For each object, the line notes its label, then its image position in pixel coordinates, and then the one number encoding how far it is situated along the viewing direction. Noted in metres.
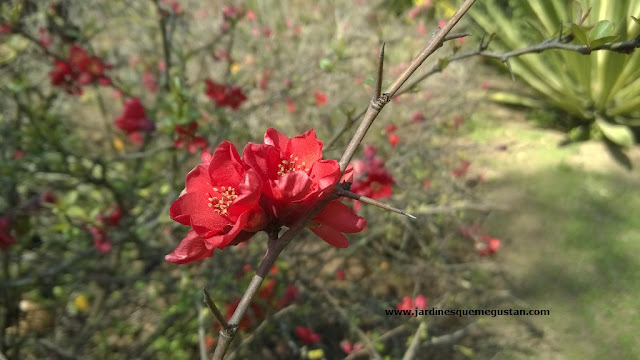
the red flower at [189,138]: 0.35
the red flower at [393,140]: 0.68
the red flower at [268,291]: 0.53
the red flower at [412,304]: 0.38
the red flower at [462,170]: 0.79
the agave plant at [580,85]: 1.03
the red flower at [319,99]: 0.78
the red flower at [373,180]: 0.35
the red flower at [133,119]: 0.37
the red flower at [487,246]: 0.68
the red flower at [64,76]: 0.54
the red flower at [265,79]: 0.85
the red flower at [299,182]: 0.12
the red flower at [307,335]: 0.51
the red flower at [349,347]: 0.51
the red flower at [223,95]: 0.55
